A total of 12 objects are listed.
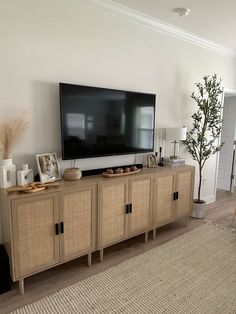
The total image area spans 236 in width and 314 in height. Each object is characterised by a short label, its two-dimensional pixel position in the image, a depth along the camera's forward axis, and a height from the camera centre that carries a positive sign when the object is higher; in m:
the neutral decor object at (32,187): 1.98 -0.53
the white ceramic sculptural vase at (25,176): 2.12 -0.46
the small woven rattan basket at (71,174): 2.39 -0.48
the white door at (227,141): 5.02 -0.25
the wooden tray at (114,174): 2.55 -0.52
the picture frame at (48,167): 2.26 -0.40
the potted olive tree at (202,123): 3.54 +0.09
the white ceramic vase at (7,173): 2.06 -0.42
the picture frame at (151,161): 3.21 -0.45
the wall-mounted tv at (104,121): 2.41 +0.07
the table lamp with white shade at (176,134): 3.25 -0.08
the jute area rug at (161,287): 1.86 -1.42
